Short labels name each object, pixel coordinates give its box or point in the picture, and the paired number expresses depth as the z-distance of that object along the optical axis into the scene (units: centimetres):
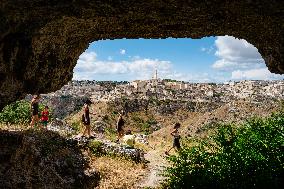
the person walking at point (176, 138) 1457
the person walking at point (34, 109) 1473
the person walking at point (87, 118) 1401
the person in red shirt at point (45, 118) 1538
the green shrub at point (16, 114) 1898
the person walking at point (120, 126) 1560
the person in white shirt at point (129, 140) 1586
